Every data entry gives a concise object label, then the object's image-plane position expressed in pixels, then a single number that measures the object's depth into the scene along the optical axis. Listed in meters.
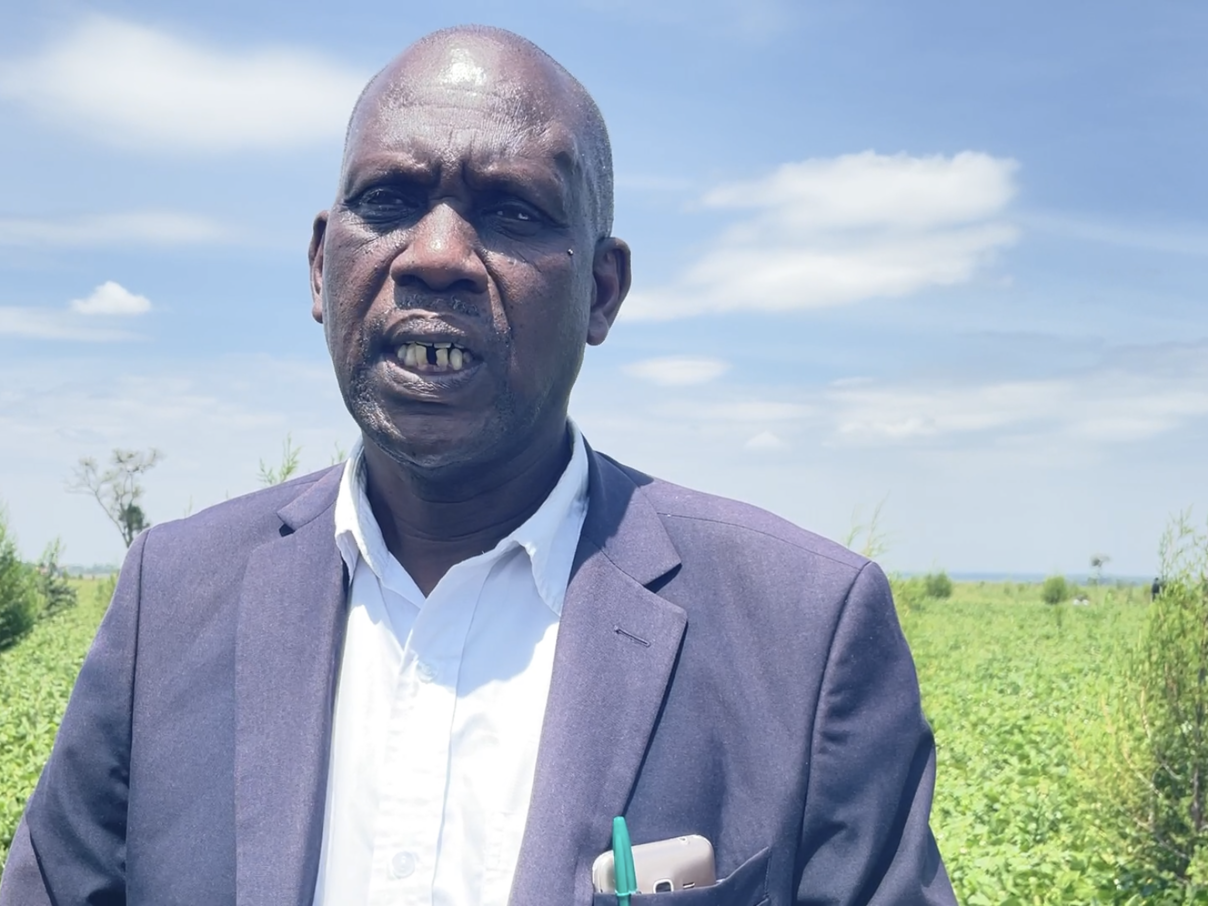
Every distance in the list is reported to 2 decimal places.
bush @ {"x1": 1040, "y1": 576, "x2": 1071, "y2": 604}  46.66
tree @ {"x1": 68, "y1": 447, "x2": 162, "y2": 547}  48.47
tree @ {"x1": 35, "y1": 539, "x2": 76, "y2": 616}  30.08
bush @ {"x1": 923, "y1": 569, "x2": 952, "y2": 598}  51.69
